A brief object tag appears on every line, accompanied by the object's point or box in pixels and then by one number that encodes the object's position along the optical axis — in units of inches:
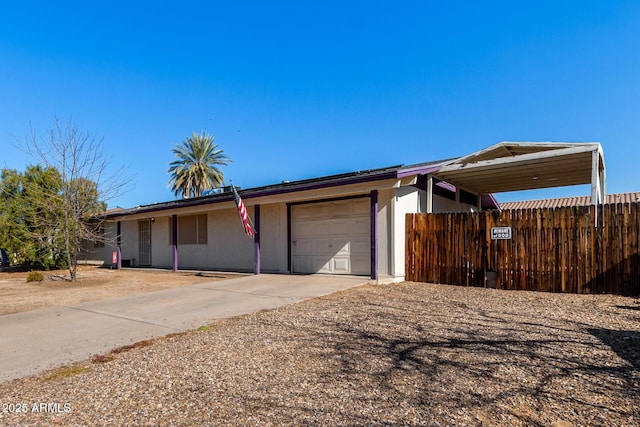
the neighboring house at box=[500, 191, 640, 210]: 1081.4
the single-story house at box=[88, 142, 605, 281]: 389.7
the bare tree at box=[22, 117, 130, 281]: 488.1
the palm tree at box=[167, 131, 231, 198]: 1454.2
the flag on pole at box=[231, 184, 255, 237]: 430.6
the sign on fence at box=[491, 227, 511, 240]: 352.2
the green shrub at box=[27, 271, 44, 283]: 495.5
